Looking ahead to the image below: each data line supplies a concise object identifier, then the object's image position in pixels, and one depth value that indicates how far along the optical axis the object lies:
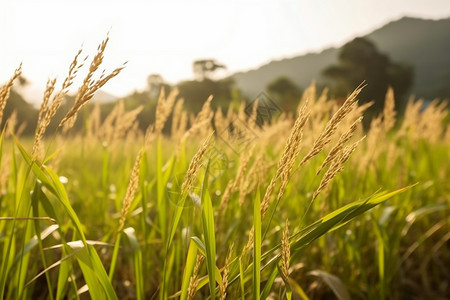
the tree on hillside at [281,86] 48.96
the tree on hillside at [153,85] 38.06
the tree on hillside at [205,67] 42.19
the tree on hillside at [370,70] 39.94
